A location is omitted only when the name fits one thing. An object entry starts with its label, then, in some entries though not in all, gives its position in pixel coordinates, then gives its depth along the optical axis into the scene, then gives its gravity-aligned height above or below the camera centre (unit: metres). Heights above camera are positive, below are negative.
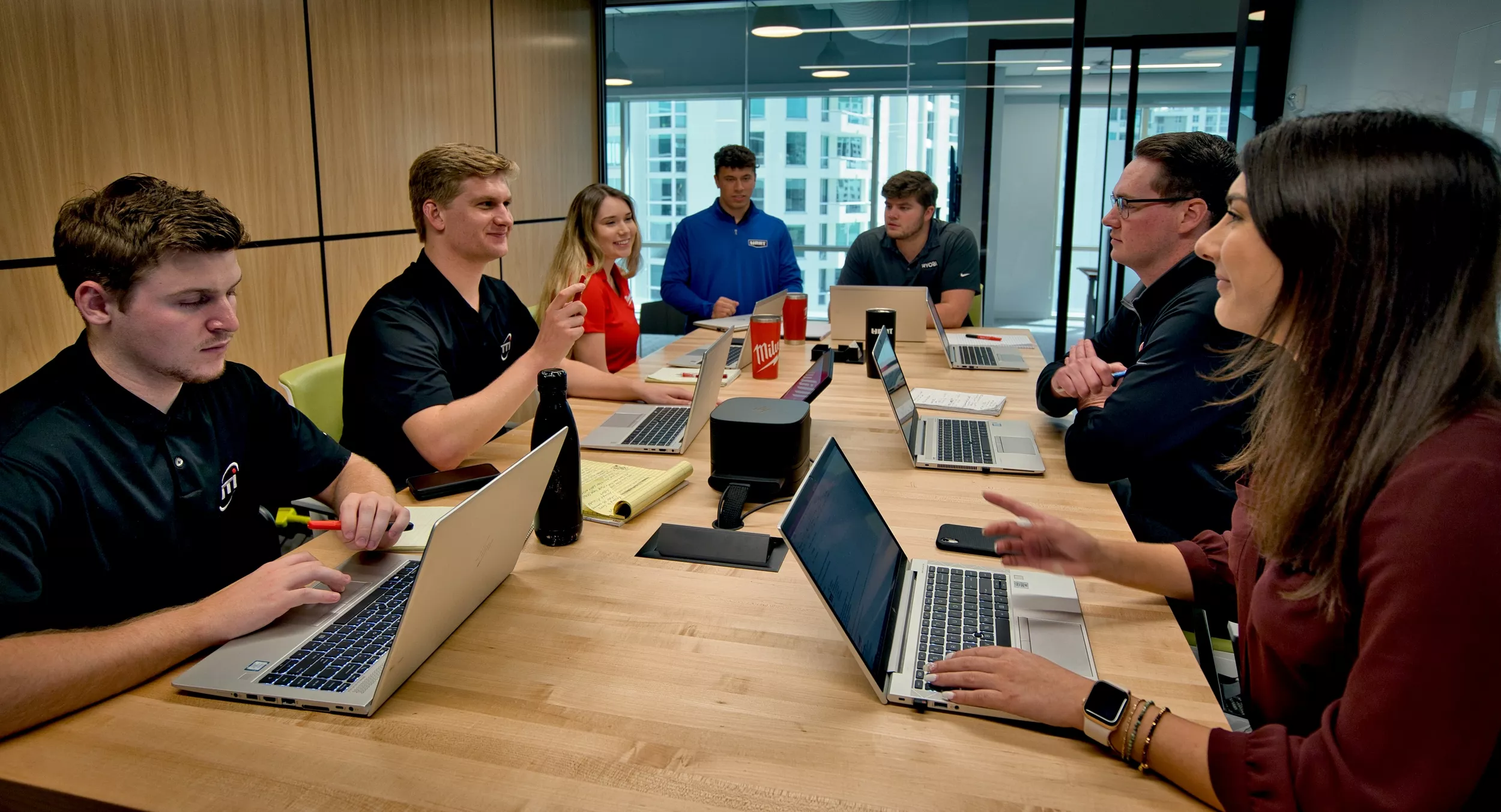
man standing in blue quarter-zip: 4.57 -0.16
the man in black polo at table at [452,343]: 1.96 -0.30
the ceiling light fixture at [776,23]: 5.66 +1.18
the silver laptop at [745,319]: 3.51 -0.43
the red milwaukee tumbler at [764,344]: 2.90 -0.40
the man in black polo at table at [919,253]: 4.06 -0.16
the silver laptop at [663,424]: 2.08 -0.50
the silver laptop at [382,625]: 1.04 -0.52
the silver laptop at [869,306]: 3.65 -0.35
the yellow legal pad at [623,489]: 1.64 -0.50
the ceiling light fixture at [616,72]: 5.82 +0.90
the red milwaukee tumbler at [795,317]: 3.61 -0.38
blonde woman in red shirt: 3.18 -0.14
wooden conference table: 0.91 -0.55
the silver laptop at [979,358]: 3.17 -0.48
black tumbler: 3.14 -0.35
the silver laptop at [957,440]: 1.98 -0.51
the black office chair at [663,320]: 4.68 -0.52
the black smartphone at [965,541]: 1.49 -0.52
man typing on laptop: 1.09 -0.37
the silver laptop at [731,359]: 3.10 -0.48
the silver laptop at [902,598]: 1.06 -0.52
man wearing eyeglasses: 1.85 -0.33
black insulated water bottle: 1.51 -0.43
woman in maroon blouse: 0.81 -0.25
